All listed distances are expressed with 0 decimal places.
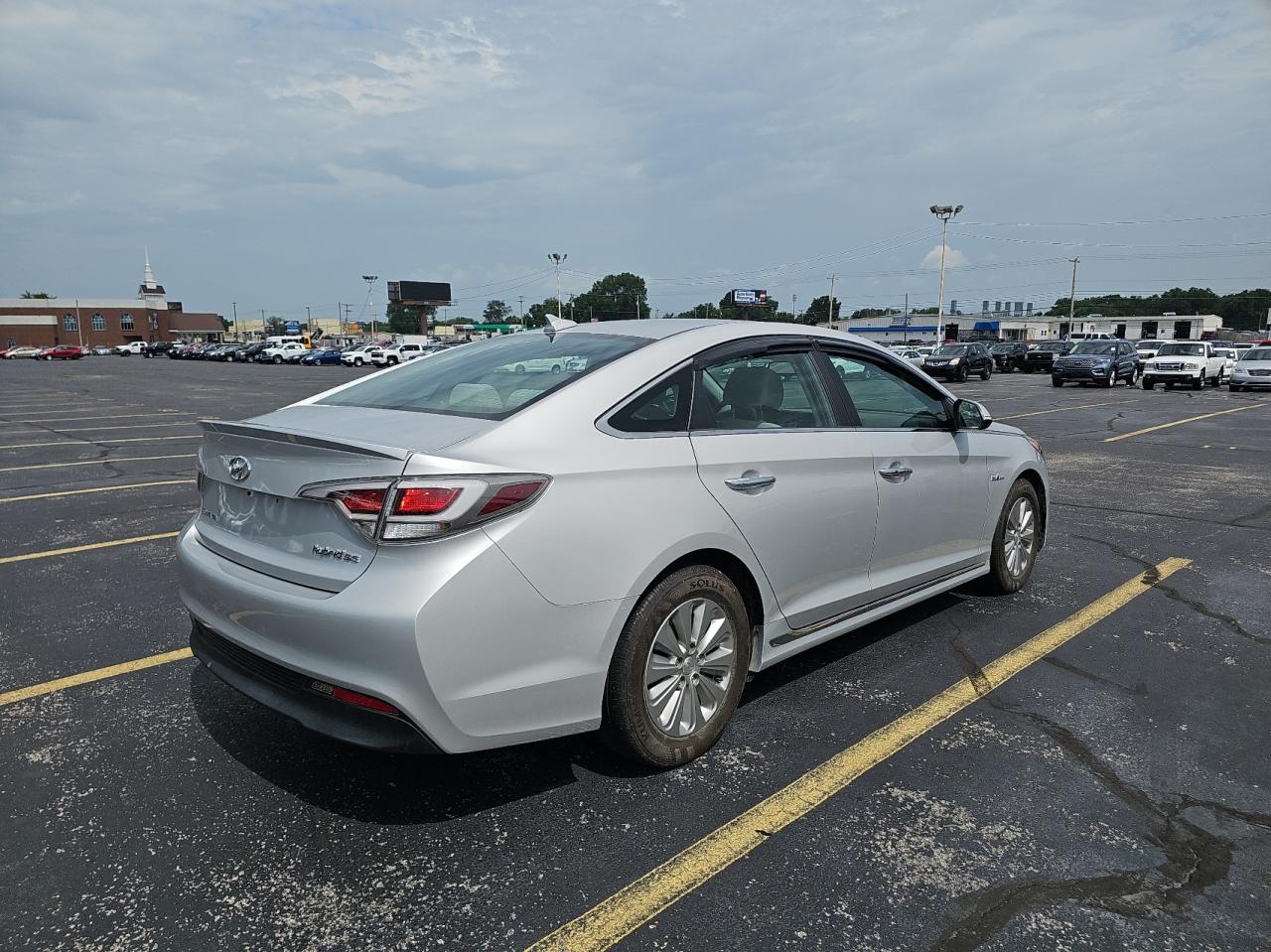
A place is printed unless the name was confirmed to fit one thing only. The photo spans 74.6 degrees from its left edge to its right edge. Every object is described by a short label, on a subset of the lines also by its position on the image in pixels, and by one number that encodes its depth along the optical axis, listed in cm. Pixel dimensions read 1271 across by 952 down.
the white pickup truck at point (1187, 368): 2947
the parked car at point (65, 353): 6662
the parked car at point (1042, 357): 4462
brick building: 10038
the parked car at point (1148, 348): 3661
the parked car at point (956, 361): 3378
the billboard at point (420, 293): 12574
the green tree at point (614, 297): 13592
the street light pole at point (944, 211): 4906
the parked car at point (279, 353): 6650
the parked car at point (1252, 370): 2767
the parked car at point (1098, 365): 2966
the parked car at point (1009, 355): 4616
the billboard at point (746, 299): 10350
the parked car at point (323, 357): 6419
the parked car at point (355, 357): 6047
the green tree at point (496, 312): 18275
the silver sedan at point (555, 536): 241
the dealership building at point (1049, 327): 11319
